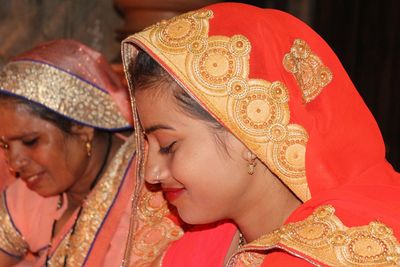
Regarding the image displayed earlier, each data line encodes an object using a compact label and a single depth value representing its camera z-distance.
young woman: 1.38
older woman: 1.90
